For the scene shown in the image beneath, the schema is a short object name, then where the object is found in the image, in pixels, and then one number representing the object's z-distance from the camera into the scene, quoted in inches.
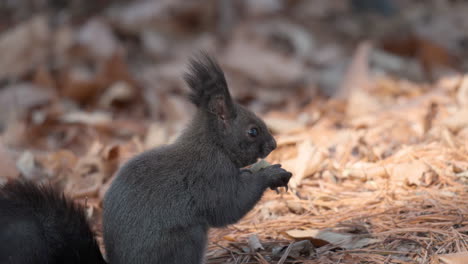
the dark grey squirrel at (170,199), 154.8
